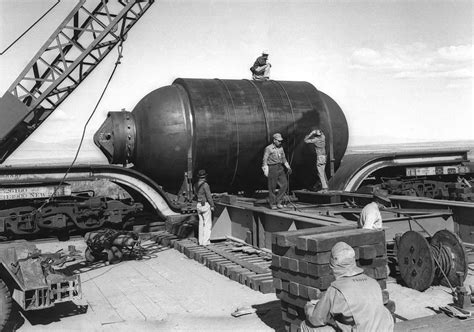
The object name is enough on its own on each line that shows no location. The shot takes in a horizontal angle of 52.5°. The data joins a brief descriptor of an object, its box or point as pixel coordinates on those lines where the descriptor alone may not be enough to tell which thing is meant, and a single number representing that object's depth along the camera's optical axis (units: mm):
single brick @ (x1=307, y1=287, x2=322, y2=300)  4795
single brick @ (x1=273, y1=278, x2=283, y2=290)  5398
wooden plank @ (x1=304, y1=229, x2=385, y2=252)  4820
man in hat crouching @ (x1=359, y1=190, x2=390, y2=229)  6273
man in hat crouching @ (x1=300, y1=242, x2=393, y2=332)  3264
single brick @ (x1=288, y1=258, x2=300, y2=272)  5113
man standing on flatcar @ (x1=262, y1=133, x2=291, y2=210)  9969
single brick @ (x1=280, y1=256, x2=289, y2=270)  5262
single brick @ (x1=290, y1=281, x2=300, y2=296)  5090
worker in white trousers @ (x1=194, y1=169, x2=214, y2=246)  10391
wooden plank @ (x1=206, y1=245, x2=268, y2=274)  7910
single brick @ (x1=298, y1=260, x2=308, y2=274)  4965
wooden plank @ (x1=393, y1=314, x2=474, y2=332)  4534
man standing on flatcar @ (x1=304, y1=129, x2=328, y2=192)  12012
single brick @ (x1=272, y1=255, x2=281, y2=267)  5405
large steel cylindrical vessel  11297
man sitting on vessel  13195
